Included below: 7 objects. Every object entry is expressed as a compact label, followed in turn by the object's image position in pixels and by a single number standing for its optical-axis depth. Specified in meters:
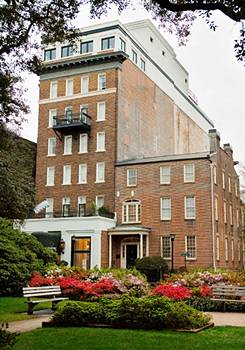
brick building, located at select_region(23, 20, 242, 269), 42.03
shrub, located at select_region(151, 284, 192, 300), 16.27
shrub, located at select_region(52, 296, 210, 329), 11.73
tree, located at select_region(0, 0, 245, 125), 10.04
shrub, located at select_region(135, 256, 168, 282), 36.66
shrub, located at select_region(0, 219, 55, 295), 21.23
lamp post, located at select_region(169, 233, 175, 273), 38.91
